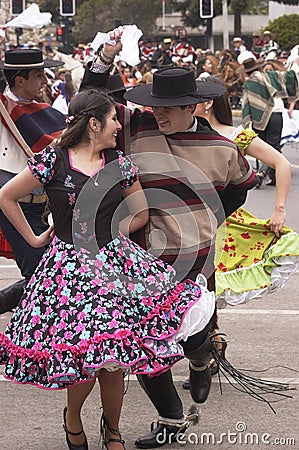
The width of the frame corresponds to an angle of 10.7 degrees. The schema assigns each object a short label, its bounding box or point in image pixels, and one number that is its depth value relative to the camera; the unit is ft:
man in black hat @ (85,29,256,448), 23.88
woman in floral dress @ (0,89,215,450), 21.12
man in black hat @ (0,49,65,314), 31.53
